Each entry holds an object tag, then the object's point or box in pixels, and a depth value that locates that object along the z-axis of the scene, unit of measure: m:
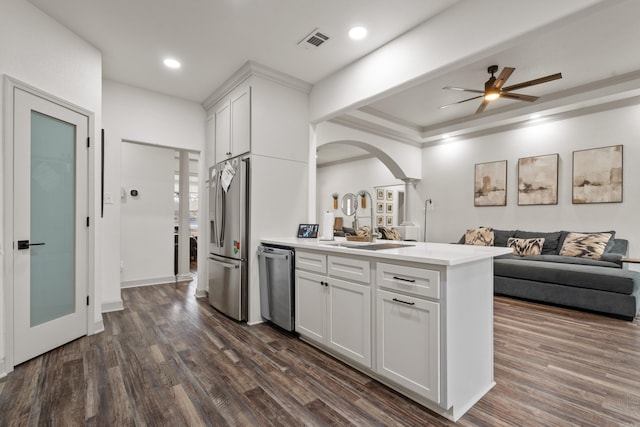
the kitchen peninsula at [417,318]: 1.62
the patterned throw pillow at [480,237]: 5.16
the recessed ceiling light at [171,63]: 3.19
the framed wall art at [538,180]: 4.76
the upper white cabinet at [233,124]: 3.28
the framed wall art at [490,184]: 5.34
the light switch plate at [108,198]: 3.46
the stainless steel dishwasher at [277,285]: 2.78
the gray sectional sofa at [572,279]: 3.28
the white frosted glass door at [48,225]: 2.26
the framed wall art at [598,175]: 4.20
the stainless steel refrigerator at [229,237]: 3.16
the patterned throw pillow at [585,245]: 4.05
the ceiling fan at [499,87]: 3.22
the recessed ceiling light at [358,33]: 2.59
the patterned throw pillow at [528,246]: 4.61
